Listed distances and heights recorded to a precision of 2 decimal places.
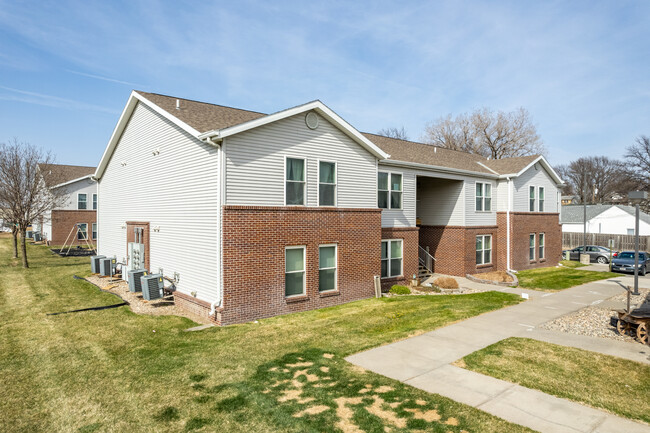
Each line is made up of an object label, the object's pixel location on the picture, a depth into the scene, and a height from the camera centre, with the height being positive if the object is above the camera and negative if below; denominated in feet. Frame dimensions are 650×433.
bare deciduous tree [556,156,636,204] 251.19 +26.31
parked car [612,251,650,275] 80.07 -9.51
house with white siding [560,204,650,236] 148.87 -1.28
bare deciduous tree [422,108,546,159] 168.76 +35.35
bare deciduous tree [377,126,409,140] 209.05 +44.22
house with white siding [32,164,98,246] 127.44 +1.17
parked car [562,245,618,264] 103.69 -9.98
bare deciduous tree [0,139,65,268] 80.28 +5.46
